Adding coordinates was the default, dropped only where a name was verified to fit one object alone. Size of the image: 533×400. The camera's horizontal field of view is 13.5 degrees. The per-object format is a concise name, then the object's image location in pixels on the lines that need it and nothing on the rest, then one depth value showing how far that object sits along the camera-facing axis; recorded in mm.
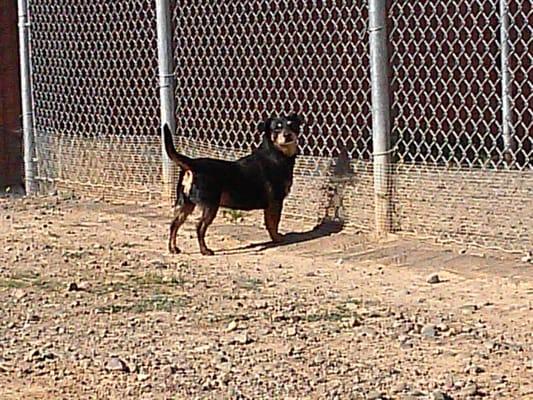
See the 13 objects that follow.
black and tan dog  11891
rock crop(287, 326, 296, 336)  8004
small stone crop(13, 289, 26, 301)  9461
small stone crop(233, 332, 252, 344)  7827
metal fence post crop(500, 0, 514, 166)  11326
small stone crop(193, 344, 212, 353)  7614
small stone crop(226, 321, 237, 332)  8208
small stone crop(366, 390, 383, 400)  6506
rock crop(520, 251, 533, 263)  10236
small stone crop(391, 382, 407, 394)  6648
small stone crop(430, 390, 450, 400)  6474
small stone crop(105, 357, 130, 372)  7225
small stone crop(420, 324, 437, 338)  7903
